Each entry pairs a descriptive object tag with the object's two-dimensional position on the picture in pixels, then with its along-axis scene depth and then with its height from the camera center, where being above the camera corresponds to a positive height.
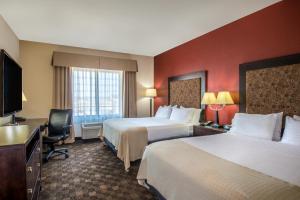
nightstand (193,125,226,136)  3.09 -0.59
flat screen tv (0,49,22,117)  2.27 +0.20
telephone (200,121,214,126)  3.55 -0.50
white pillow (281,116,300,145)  2.13 -0.42
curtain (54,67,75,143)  4.66 +0.27
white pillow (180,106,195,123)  3.96 -0.35
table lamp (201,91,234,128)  3.24 -0.04
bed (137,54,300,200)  1.21 -0.58
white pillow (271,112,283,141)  2.42 -0.41
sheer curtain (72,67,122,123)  5.06 +0.15
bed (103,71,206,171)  3.13 -0.57
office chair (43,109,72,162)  3.52 -0.64
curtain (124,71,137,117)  5.61 +0.16
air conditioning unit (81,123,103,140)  4.94 -0.90
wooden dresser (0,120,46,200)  1.24 -0.52
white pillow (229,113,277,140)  2.42 -0.39
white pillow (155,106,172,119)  4.70 -0.37
